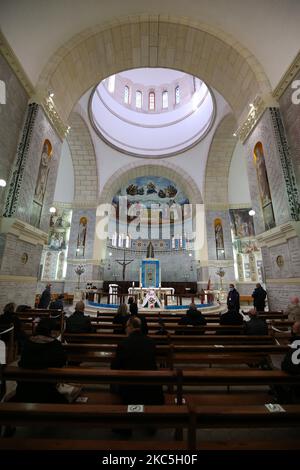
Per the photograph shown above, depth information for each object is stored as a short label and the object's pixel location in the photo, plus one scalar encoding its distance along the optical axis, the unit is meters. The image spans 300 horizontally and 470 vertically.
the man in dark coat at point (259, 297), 6.90
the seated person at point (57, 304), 5.97
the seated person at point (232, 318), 4.29
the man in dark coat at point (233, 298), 7.54
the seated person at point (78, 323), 3.58
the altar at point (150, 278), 11.25
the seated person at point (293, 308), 4.69
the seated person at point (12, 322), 3.40
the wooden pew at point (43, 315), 4.41
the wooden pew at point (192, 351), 2.62
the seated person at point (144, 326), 3.56
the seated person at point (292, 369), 1.89
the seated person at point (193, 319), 4.30
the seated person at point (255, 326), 3.61
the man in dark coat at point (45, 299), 7.22
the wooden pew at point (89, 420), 1.28
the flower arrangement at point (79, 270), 13.73
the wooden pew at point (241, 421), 1.27
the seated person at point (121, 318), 4.00
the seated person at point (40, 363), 1.92
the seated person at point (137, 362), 1.96
